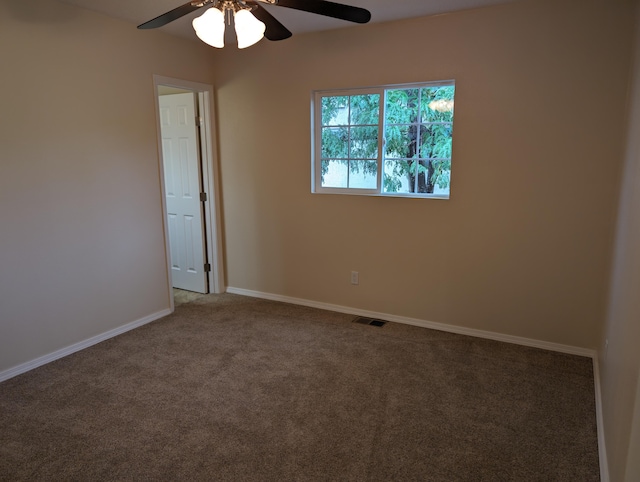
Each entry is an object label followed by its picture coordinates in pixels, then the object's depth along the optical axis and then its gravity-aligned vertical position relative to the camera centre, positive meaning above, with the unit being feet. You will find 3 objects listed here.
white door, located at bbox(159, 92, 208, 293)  13.93 -0.33
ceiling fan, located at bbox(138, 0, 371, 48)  6.29 +2.50
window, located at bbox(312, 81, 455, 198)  11.05 +0.95
